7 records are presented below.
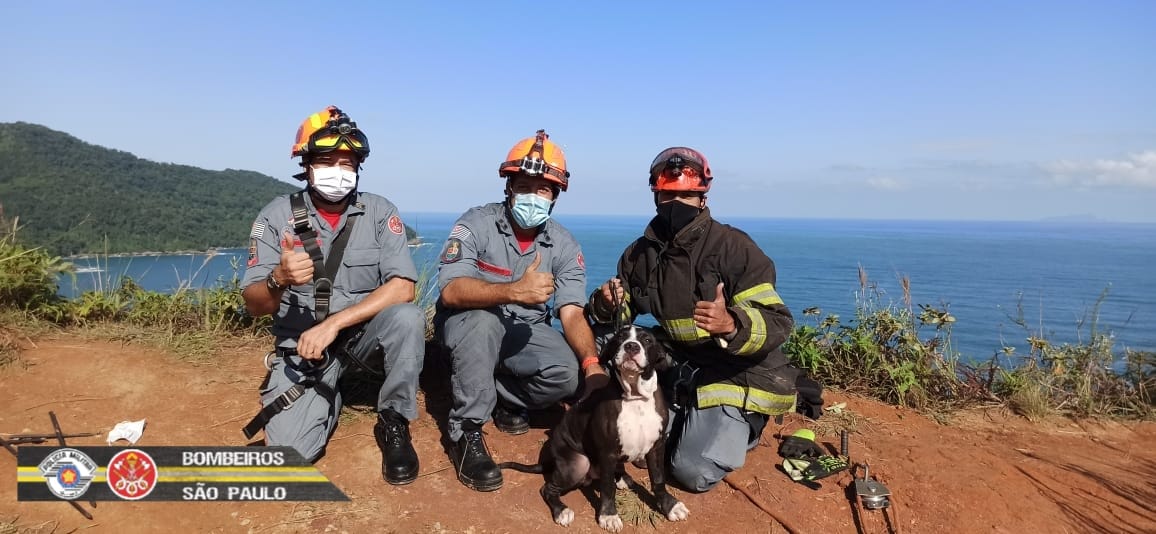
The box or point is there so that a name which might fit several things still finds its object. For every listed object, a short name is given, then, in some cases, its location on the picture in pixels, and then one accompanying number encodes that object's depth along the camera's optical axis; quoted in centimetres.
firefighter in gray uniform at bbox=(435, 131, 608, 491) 386
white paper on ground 391
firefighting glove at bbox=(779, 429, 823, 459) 418
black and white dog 320
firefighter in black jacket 375
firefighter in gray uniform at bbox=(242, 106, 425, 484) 373
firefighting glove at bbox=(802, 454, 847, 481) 387
